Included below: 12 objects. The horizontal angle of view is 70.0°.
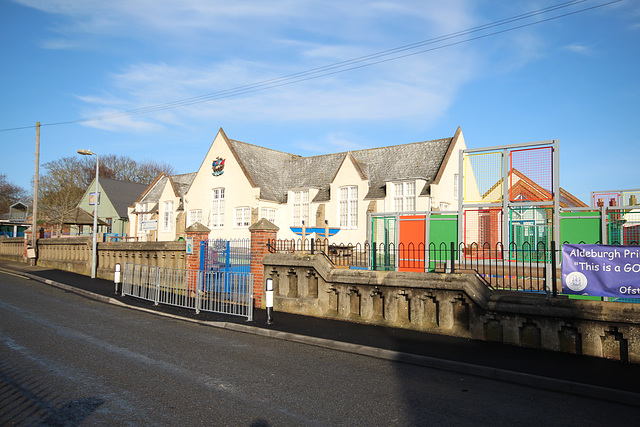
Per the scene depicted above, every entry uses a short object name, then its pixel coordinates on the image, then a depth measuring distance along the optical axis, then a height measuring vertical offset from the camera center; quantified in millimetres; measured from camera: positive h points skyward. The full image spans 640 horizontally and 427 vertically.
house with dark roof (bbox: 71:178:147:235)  54188 +2307
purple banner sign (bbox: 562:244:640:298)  8133 -759
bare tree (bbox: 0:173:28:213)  76625 +4736
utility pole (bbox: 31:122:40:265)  28862 +1413
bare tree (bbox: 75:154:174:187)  74375 +8872
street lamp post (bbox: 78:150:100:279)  21500 -1214
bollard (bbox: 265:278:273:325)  11273 -1824
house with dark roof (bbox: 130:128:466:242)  29203 +2803
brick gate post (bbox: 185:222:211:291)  15875 -531
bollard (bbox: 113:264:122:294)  17172 -1903
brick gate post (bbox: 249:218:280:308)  13758 -777
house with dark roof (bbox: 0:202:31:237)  50609 +551
